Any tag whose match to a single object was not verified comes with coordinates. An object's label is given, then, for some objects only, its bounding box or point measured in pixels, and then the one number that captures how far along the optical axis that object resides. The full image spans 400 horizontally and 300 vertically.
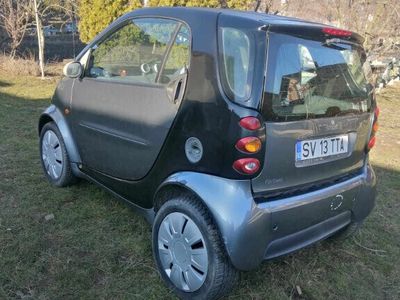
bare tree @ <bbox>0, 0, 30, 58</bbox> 10.87
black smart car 2.23
